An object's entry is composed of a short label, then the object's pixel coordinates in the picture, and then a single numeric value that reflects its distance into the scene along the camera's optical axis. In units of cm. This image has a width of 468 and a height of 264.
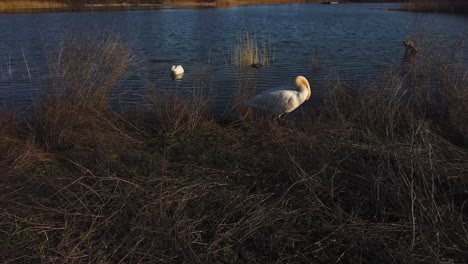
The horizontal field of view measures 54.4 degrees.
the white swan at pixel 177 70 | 1270
